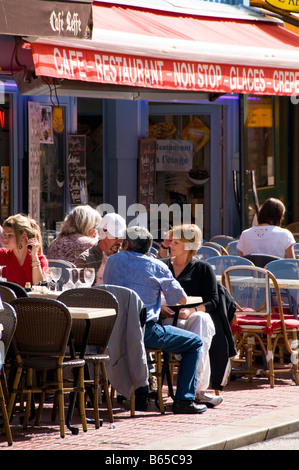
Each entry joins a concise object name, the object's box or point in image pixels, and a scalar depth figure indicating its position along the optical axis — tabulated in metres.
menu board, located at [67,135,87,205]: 27.66
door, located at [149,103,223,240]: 31.91
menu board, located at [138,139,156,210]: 30.56
